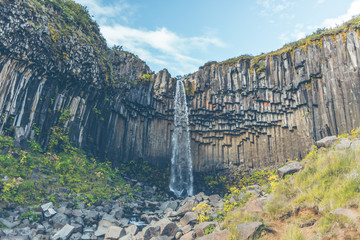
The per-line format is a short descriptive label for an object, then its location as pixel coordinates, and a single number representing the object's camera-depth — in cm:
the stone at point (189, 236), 840
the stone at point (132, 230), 1058
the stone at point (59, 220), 1091
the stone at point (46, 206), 1159
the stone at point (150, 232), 961
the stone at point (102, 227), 1090
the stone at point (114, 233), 1026
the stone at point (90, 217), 1214
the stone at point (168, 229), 961
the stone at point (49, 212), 1137
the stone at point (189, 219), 1038
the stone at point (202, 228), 830
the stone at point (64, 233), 997
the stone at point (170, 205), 1661
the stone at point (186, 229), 960
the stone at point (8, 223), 988
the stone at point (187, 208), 1225
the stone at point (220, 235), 684
